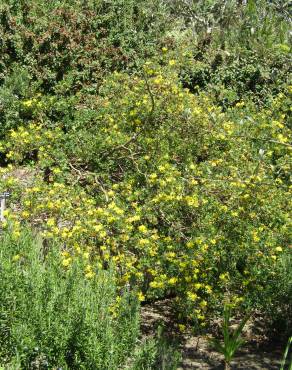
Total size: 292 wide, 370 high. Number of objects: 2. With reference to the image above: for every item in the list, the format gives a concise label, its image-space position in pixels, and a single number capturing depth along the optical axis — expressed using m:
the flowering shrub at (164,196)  4.31
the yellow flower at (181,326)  4.18
